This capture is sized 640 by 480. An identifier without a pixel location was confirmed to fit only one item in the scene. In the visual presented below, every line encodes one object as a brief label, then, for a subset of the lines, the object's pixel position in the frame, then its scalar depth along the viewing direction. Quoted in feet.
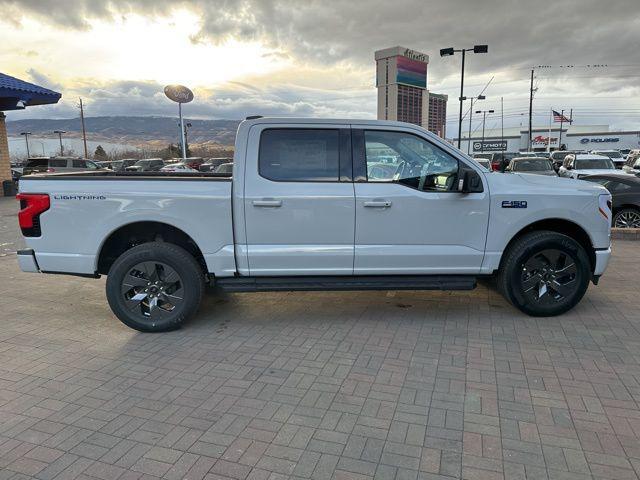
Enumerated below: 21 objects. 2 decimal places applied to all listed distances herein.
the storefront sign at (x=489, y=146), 293.84
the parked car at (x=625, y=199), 31.30
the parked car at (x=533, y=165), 54.34
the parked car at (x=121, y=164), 123.78
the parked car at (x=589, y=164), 55.57
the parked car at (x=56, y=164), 86.12
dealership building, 279.49
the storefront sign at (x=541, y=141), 298.15
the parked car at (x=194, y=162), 116.80
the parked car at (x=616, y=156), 95.40
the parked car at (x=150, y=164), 101.48
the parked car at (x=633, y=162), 74.18
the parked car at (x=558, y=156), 112.14
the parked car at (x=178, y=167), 90.32
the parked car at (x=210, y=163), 111.14
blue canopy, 53.67
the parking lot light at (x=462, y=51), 75.36
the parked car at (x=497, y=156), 94.03
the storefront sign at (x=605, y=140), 279.43
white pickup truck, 14.69
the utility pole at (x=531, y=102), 163.52
